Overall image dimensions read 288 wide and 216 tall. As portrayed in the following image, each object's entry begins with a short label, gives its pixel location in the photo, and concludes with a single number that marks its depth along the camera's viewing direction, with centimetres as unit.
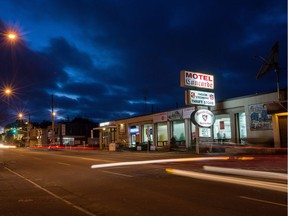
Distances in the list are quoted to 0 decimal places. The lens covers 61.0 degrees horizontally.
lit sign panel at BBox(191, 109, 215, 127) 2529
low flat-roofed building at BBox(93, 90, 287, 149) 2173
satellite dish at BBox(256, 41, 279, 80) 2146
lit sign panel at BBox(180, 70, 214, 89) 2529
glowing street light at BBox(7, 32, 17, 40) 1190
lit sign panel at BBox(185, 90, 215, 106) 2536
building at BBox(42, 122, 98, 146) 6930
